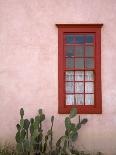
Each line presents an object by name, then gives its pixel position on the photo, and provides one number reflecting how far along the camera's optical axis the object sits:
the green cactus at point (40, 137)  5.69
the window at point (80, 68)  6.09
